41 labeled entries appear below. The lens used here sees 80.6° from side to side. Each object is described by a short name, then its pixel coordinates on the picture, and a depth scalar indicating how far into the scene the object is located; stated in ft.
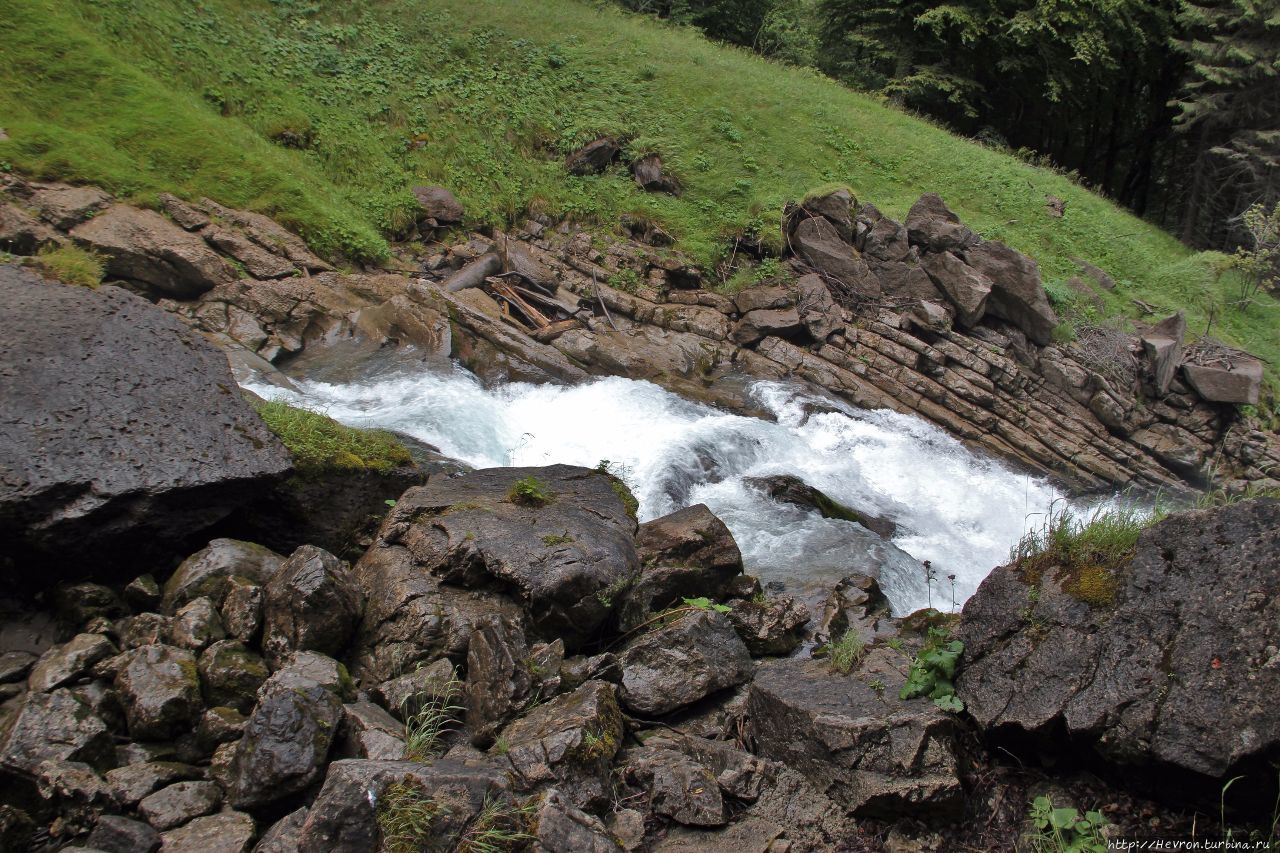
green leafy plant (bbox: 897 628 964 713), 14.25
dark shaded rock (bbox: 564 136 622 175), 58.85
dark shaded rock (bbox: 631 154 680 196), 59.06
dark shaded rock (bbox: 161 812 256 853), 10.69
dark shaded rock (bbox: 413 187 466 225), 50.42
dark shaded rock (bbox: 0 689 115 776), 11.40
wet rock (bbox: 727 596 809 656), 18.74
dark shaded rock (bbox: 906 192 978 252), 51.55
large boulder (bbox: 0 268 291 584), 14.88
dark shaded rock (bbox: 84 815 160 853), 10.61
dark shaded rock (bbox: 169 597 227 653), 14.19
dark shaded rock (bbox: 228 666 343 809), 11.47
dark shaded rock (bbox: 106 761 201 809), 11.41
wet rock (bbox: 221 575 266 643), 14.76
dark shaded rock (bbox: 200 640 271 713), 13.46
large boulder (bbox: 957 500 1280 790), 10.82
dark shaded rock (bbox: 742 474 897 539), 32.48
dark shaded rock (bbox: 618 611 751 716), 15.29
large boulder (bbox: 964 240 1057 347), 49.34
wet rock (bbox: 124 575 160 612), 15.46
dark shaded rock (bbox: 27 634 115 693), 12.96
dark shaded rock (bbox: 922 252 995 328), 49.14
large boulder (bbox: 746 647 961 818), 12.40
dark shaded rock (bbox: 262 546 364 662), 14.75
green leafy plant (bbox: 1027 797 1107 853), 10.85
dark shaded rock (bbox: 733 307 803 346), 48.47
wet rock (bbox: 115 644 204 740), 12.62
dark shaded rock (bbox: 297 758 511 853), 10.27
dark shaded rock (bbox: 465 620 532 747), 13.80
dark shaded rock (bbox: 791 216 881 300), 51.39
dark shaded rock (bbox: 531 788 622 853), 10.71
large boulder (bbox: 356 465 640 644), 17.07
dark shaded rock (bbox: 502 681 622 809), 12.16
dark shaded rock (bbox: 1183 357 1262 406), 47.75
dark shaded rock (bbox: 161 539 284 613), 15.46
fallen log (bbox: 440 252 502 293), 44.98
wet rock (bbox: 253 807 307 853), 10.44
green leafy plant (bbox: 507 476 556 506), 20.11
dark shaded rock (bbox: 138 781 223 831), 11.18
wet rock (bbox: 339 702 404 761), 12.30
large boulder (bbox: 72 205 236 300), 34.30
